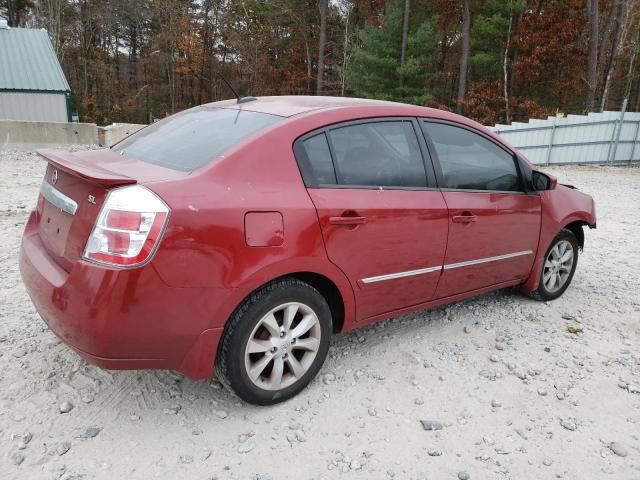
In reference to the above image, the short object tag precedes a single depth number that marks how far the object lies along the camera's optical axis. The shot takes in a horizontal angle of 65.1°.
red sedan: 2.26
